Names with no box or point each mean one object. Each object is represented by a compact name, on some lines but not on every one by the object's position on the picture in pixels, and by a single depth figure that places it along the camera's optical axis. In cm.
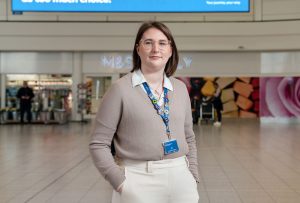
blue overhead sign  748
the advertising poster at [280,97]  2050
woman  203
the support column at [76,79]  2027
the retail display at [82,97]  1991
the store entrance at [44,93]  2028
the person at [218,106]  1986
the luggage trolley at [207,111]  2050
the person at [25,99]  1958
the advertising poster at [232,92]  2397
